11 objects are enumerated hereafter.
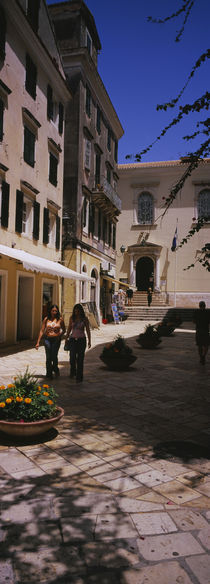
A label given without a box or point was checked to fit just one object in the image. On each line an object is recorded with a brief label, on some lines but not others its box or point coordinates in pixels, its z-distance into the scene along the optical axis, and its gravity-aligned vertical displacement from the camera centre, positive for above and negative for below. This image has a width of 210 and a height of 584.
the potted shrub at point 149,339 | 14.12 -1.33
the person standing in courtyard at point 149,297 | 30.38 +0.34
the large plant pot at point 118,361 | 9.77 -1.47
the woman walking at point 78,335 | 8.34 -0.72
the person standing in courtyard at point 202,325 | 10.88 -0.62
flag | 32.26 +4.92
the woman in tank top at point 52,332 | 8.30 -0.67
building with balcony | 20.73 +8.09
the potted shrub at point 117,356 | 9.79 -1.35
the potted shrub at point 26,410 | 4.60 -1.30
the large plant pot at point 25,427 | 4.57 -1.46
